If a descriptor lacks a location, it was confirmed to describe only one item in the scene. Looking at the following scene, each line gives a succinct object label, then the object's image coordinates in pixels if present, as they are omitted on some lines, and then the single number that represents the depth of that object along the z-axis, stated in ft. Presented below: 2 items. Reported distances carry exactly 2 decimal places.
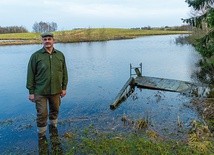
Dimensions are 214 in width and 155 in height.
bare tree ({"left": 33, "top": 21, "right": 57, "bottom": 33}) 216.39
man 13.72
